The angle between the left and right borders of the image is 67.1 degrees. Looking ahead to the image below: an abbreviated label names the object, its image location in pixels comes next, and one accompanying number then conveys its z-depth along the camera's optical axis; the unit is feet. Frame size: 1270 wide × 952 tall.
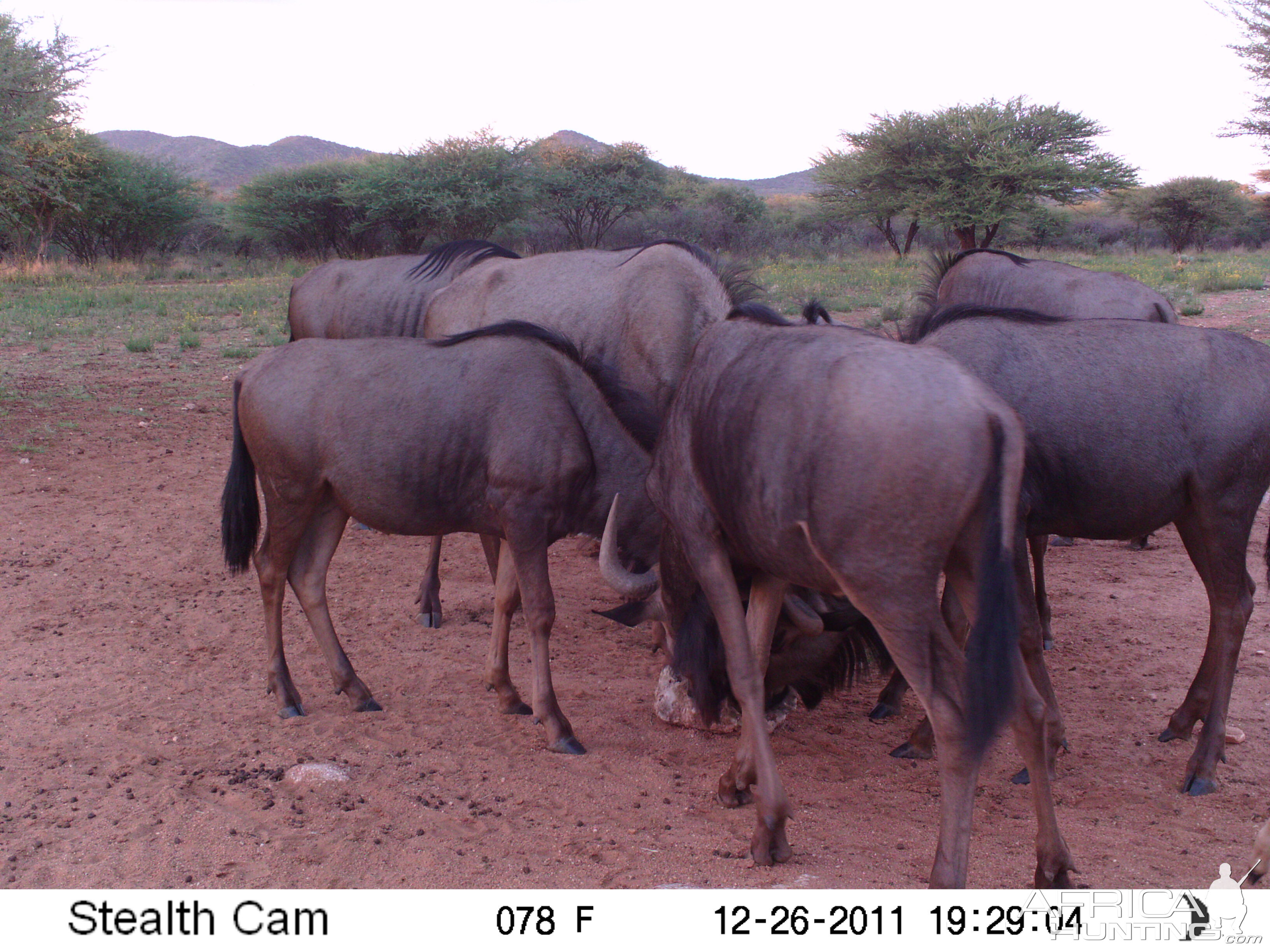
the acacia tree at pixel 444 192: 94.43
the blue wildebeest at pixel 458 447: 13.67
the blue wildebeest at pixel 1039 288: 20.54
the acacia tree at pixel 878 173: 105.81
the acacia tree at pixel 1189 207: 135.44
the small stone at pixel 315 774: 12.30
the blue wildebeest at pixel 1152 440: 11.96
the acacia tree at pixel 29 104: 33.35
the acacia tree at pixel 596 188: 112.57
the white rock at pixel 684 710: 14.20
